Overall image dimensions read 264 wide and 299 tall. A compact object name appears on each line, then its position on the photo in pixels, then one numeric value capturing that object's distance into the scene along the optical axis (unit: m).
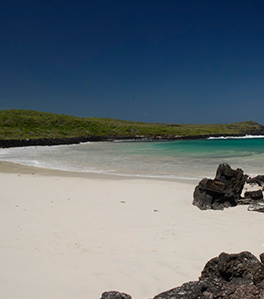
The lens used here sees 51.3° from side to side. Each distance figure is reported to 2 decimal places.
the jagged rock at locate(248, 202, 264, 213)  8.50
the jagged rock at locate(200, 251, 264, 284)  3.38
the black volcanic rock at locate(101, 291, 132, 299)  2.93
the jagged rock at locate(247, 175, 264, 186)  12.97
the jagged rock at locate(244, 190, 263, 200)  9.66
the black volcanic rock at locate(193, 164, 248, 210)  9.09
